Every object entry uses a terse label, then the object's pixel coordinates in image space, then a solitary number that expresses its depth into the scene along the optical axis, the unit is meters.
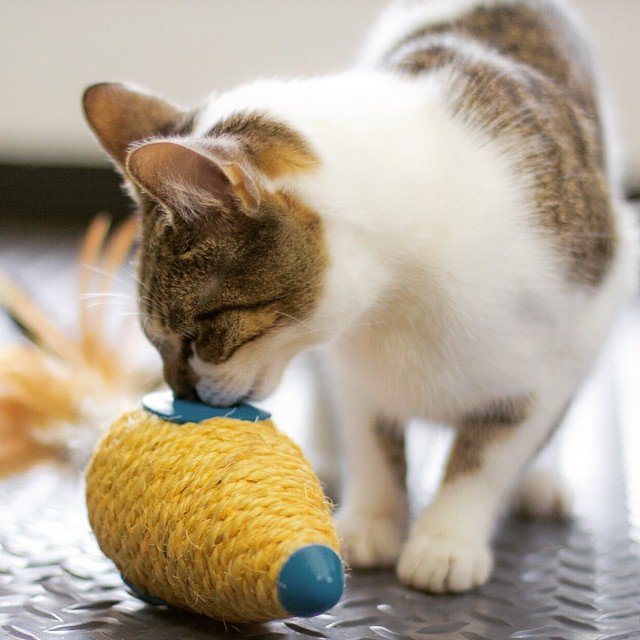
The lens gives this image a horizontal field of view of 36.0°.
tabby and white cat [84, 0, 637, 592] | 1.04
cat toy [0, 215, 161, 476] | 1.42
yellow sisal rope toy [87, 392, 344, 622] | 0.86
